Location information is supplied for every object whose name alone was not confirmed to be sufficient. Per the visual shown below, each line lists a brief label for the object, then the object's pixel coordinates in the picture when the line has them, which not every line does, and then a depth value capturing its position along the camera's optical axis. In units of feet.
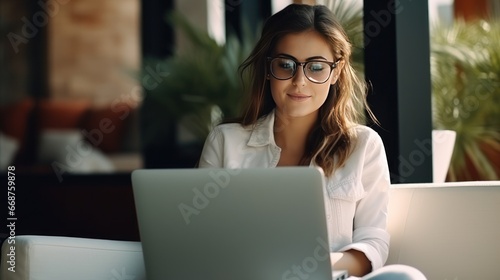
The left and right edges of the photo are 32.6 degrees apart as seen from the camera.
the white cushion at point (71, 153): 27.40
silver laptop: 6.29
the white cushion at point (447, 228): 8.01
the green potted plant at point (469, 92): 13.19
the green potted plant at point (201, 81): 15.47
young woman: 8.18
